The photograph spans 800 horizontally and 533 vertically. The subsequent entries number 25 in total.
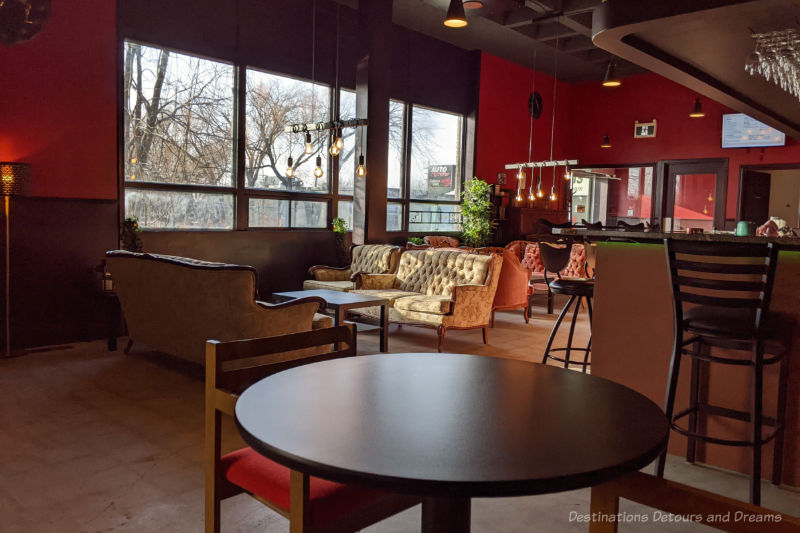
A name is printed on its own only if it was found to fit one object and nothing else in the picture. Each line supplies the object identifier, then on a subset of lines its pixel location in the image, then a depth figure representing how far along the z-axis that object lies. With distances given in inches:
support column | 329.1
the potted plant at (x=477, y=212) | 406.0
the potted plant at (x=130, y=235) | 247.1
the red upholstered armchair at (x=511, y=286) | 287.4
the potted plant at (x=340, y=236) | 335.3
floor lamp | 210.8
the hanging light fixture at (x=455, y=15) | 191.9
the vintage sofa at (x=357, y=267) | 297.3
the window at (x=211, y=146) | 266.4
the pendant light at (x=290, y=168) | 283.0
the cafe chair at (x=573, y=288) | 152.9
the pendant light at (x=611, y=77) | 299.9
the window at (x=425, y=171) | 390.9
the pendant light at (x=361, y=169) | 309.1
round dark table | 41.1
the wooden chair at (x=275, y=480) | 59.3
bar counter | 116.3
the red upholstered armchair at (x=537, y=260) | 357.4
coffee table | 214.2
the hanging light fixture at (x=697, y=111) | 410.1
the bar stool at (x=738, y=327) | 101.7
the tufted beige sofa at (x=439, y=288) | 236.8
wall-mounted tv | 403.5
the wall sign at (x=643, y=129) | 460.4
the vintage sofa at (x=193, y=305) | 163.3
